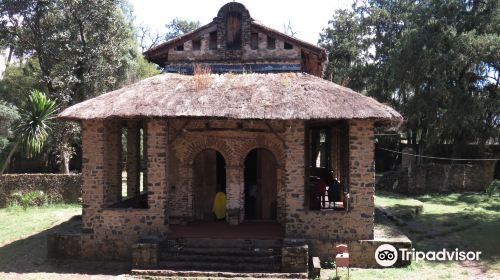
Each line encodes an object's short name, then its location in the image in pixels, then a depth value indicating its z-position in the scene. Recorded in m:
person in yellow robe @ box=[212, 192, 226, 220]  15.41
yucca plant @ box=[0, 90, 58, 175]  21.70
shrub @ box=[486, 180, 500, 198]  23.02
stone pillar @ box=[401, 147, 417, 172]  29.77
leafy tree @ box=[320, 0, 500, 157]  26.89
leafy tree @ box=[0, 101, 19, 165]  27.73
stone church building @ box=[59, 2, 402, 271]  12.83
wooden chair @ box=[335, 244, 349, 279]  11.03
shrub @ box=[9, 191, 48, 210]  22.28
